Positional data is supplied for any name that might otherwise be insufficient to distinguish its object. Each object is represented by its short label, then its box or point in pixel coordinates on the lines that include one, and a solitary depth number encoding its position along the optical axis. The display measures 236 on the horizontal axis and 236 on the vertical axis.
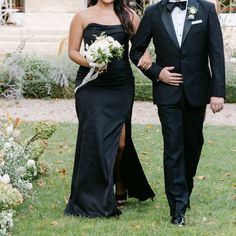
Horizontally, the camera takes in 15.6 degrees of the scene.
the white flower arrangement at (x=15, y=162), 5.45
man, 6.78
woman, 7.13
